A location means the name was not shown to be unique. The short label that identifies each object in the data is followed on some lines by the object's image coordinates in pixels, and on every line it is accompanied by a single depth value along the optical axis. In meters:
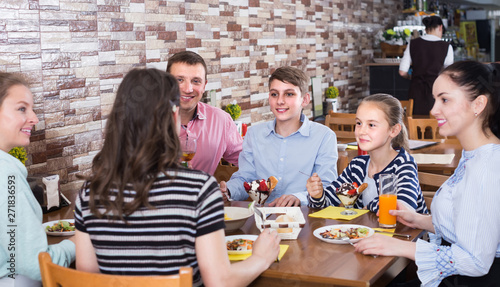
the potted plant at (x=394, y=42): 7.50
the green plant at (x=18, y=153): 2.61
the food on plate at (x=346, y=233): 1.86
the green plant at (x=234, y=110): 4.71
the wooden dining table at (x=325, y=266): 1.54
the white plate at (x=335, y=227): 1.81
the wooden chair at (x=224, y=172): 3.01
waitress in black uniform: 6.07
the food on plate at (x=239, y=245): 1.75
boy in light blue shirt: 2.75
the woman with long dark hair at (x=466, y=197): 1.68
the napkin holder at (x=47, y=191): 2.35
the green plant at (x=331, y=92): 6.55
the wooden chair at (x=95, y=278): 1.27
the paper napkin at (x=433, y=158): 3.26
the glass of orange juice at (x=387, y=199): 2.00
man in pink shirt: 3.04
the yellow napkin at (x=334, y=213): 2.13
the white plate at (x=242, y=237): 1.85
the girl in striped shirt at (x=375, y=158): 2.27
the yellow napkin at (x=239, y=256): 1.70
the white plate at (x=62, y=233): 2.00
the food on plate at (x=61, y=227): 2.06
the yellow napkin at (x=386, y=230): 1.94
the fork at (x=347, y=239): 1.80
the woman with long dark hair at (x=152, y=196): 1.37
